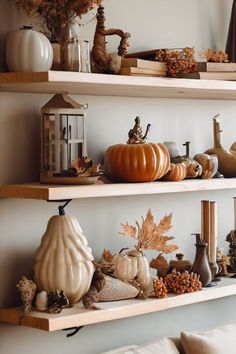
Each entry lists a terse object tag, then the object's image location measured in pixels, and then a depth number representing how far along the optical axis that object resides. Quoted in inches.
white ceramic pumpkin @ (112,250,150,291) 112.7
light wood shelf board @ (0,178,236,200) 100.7
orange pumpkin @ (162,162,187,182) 118.0
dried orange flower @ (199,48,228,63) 124.3
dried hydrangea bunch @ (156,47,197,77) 116.3
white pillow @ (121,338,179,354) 112.4
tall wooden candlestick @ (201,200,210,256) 126.2
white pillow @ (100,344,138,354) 112.2
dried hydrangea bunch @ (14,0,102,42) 103.4
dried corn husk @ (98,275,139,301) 109.7
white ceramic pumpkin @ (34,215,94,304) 104.8
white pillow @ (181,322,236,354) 116.6
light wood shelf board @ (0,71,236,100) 99.4
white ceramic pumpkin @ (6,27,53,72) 101.7
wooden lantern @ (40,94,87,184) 107.7
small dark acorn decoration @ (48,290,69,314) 102.3
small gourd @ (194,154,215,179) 125.0
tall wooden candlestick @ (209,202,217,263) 126.2
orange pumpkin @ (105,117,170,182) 111.4
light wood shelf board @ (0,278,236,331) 100.7
